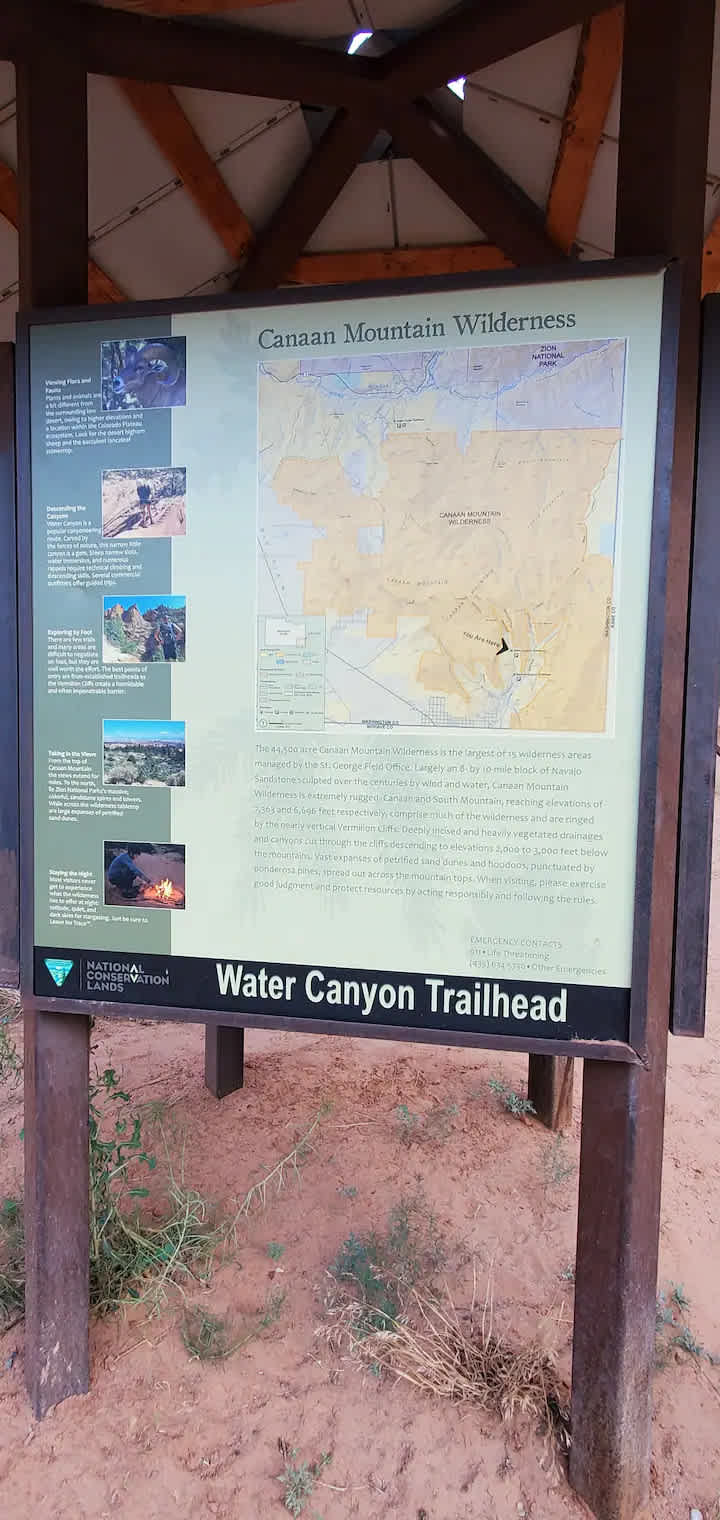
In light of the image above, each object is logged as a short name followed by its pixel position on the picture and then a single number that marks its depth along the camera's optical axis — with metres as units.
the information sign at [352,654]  1.82
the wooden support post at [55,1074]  2.11
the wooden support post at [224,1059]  3.88
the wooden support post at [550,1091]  3.78
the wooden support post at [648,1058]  1.82
